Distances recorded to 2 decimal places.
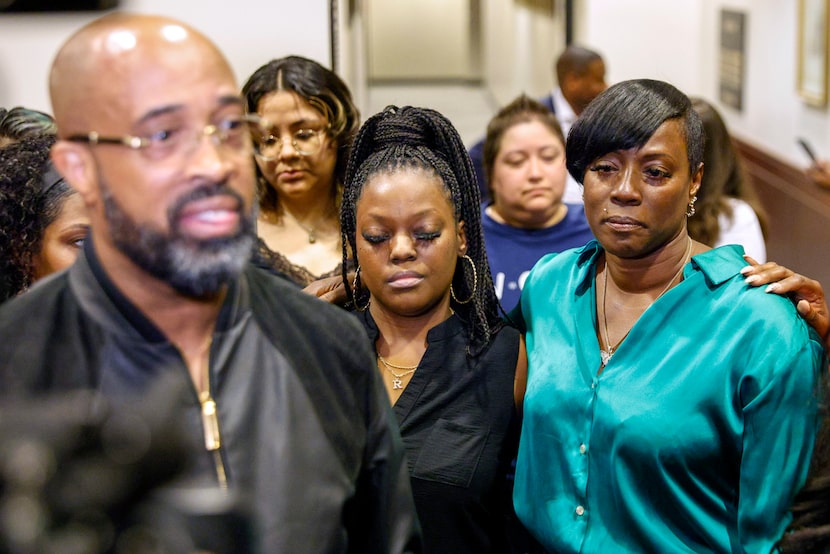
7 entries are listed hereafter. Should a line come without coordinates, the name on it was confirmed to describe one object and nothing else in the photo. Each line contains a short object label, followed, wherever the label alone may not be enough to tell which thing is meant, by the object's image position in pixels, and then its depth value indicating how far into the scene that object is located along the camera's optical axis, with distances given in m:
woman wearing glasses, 2.50
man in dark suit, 4.09
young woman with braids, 1.82
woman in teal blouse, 1.62
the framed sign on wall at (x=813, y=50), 5.56
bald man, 1.09
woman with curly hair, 1.83
